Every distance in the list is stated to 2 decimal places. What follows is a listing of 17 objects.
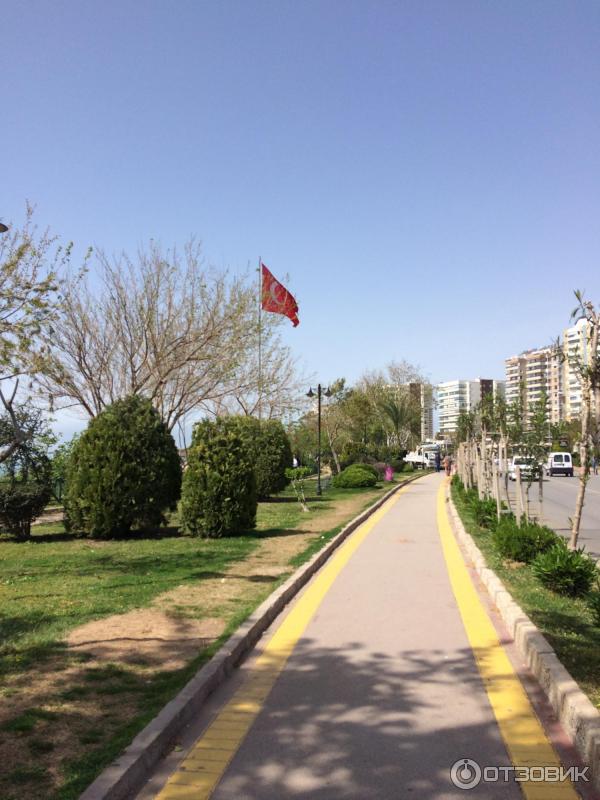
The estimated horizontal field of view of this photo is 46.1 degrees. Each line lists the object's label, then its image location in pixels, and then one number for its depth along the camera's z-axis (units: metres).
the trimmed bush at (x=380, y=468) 45.07
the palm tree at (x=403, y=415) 59.38
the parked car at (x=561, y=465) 49.75
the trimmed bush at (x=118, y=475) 13.54
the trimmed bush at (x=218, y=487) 13.72
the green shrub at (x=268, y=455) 24.66
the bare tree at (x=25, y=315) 11.55
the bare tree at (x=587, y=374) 8.80
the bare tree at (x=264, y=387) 27.31
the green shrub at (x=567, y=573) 8.08
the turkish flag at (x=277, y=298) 28.09
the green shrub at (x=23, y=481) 14.14
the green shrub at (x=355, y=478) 31.98
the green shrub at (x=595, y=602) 6.26
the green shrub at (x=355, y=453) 51.38
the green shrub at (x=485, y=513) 14.62
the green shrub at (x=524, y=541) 10.08
